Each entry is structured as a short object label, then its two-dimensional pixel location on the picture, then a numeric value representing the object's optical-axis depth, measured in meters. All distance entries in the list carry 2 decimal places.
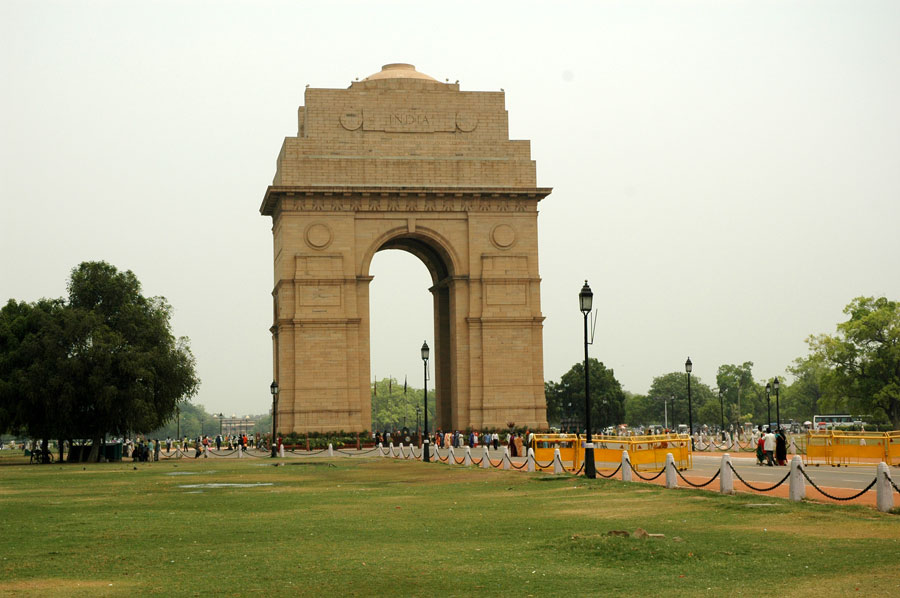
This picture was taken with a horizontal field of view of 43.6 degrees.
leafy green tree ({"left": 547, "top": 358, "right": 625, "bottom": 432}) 130.38
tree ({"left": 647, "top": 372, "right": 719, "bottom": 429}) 183.25
